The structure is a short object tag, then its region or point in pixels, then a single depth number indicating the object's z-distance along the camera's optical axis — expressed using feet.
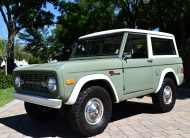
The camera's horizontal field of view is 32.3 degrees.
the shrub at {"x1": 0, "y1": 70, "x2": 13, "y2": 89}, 53.47
